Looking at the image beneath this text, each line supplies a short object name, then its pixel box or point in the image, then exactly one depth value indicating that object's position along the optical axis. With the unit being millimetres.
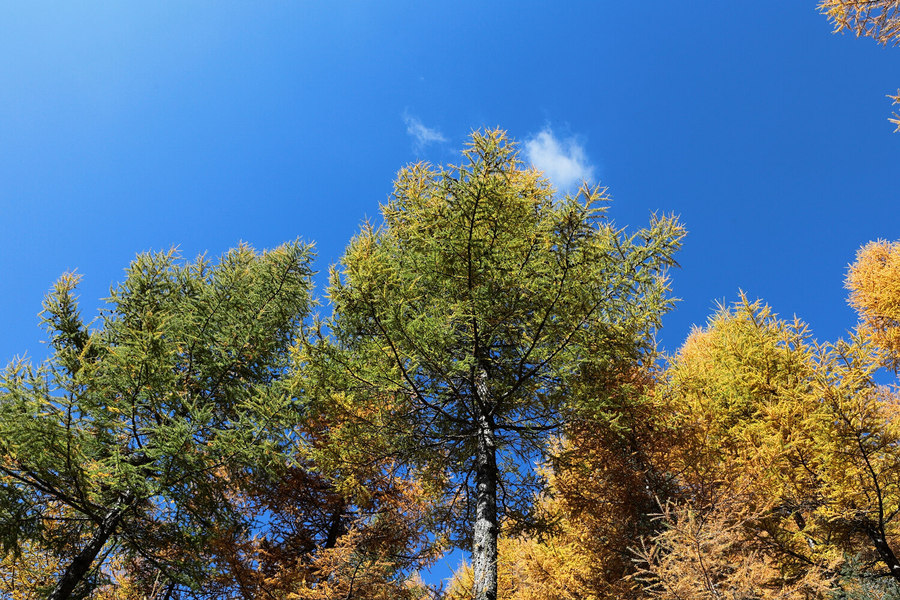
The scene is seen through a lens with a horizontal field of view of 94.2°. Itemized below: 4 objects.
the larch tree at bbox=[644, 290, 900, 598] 6160
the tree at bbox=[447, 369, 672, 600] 7801
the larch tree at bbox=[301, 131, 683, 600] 6012
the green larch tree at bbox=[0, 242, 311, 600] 5852
